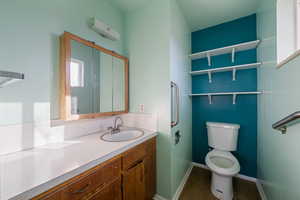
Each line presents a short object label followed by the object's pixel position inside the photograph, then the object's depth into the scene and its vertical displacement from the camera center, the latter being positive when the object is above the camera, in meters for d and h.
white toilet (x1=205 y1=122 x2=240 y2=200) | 1.45 -0.83
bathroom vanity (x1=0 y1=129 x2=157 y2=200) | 0.56 -0.41
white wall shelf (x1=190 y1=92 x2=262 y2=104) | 1.75 +0.10
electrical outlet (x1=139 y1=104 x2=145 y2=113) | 1.60 -0.12
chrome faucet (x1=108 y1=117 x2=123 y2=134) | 1.41 -0.37
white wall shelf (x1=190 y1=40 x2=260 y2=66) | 1.68 +0.79
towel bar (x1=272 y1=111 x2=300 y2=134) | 0.68 -0.16
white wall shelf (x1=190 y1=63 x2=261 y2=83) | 1.67 +0.49
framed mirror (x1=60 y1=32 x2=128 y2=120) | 1.09 +0.23
